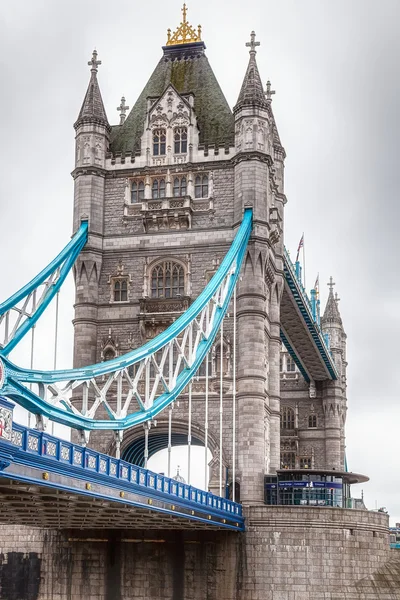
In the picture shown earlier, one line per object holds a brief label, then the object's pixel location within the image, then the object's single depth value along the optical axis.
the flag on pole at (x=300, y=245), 65.33
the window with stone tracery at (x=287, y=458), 77.38
